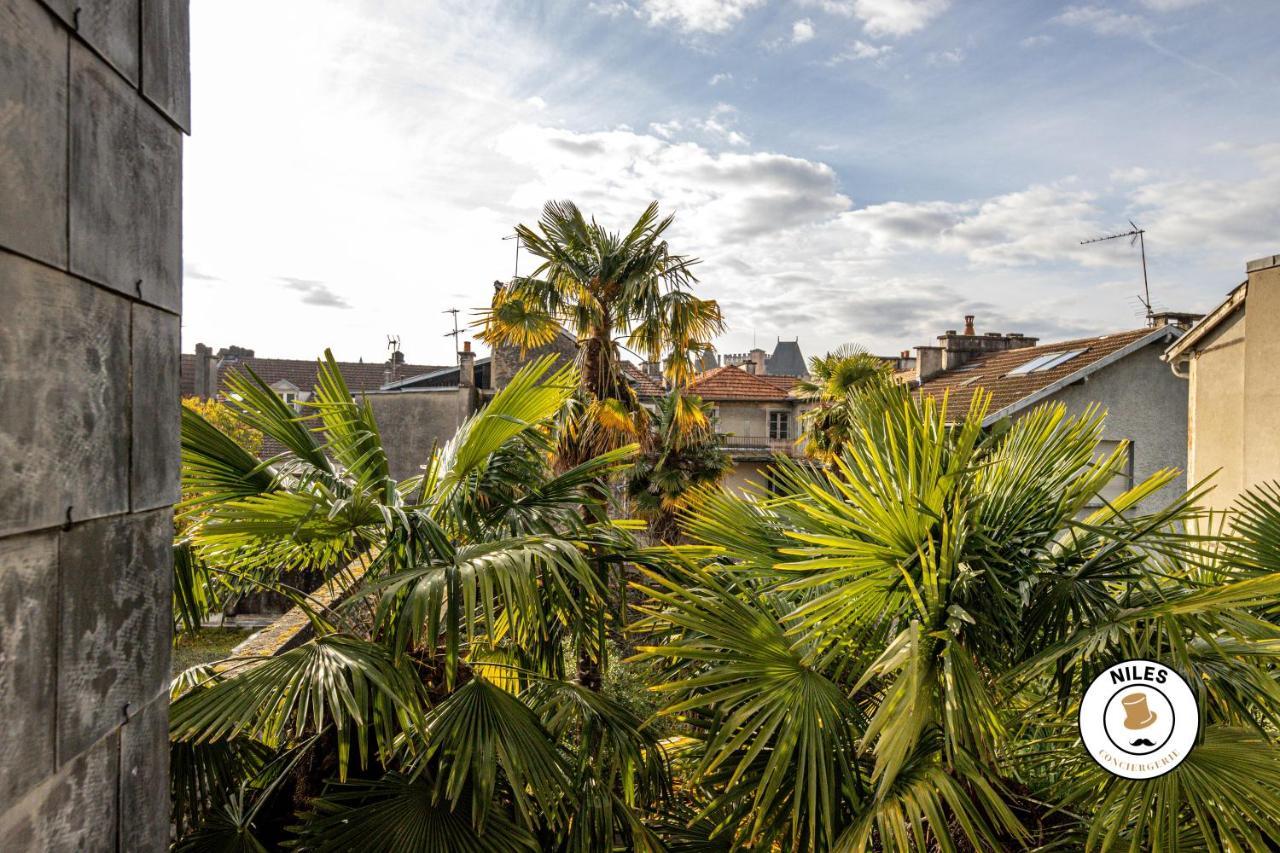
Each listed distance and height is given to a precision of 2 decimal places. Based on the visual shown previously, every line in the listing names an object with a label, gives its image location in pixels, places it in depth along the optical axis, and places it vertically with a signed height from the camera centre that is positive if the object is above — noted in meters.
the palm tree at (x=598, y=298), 9.41 +1.42
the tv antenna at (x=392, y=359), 35.78 +2.54
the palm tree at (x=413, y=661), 2.95 -1.03
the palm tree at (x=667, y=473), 16.25 -1.24
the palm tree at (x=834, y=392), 14.37 +0.46
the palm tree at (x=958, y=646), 2.70 -0.93
